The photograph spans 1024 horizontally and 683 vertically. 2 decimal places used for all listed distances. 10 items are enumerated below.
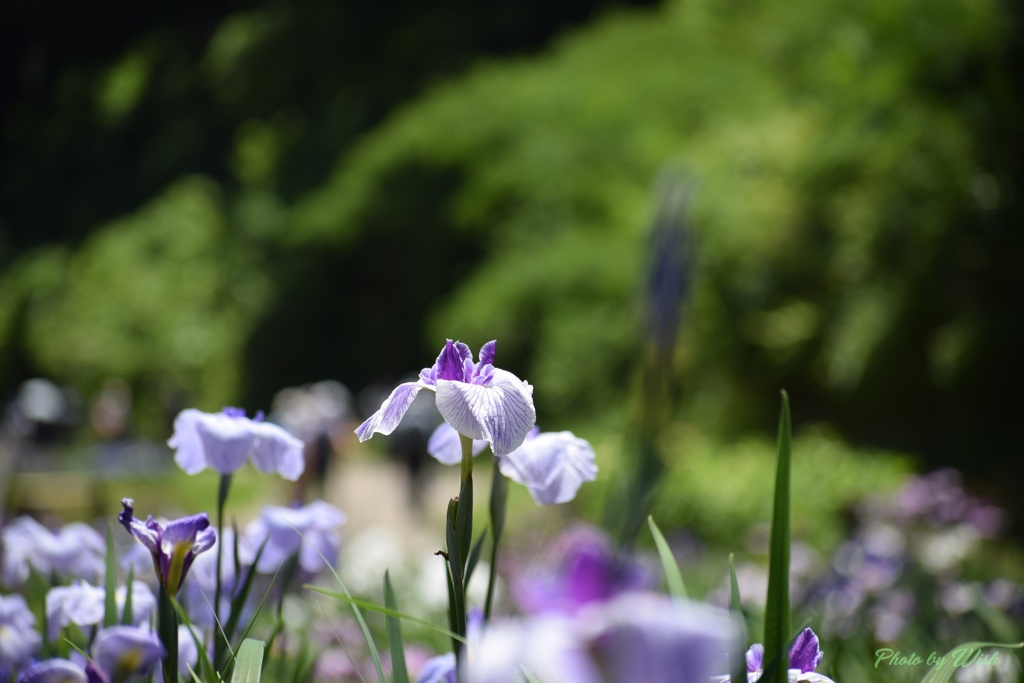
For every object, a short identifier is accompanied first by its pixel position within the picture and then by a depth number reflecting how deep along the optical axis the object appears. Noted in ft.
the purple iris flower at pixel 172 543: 8.70
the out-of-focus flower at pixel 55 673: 8.33
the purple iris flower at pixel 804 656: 8.39
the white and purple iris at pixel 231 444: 8.94
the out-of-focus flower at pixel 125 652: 8.32
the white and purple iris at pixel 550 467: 8.75
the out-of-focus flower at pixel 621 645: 7.44
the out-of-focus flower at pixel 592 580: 7.54
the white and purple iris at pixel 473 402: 8.31
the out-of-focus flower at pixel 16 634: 9.30
